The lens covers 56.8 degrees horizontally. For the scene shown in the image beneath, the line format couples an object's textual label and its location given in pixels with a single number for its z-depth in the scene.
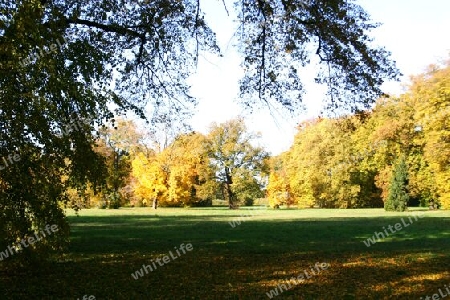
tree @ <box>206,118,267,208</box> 51.06
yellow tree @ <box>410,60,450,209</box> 32.38
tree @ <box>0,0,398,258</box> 6.28
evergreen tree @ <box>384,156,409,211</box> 38.56
